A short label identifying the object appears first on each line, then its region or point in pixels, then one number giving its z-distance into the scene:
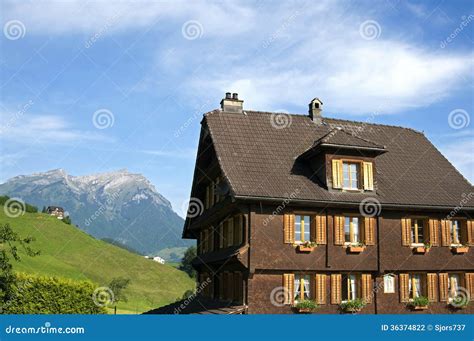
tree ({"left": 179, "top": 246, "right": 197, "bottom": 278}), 111.35
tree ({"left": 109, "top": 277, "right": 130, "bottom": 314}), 64.83
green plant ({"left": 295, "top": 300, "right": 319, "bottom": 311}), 21.36
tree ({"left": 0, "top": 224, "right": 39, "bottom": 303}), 26.59
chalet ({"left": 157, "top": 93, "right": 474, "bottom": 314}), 21.67
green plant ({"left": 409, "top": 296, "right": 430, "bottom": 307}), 23.20
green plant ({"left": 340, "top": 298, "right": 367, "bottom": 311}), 22.12
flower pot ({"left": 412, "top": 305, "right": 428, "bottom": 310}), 23.22
